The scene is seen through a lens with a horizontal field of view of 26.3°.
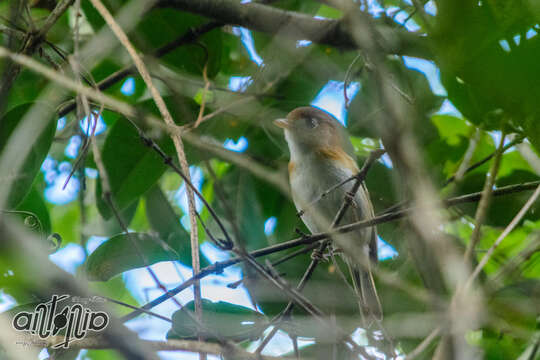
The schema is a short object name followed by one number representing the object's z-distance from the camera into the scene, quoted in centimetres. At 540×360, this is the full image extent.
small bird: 710
